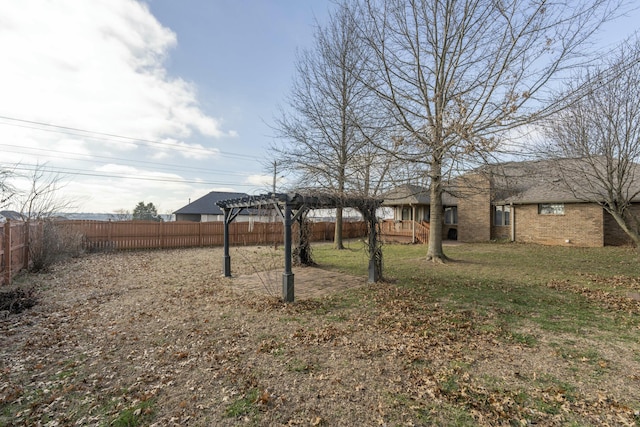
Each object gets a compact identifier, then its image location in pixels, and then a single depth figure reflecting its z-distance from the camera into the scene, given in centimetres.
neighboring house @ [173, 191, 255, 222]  3272
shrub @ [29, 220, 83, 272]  906
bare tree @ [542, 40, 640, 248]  753
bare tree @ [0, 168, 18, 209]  742
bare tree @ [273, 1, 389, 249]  1202
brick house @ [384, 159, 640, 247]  1488
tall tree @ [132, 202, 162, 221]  3543
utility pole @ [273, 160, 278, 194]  1429
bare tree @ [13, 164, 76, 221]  1022
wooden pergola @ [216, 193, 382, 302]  635
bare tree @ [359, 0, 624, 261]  636
